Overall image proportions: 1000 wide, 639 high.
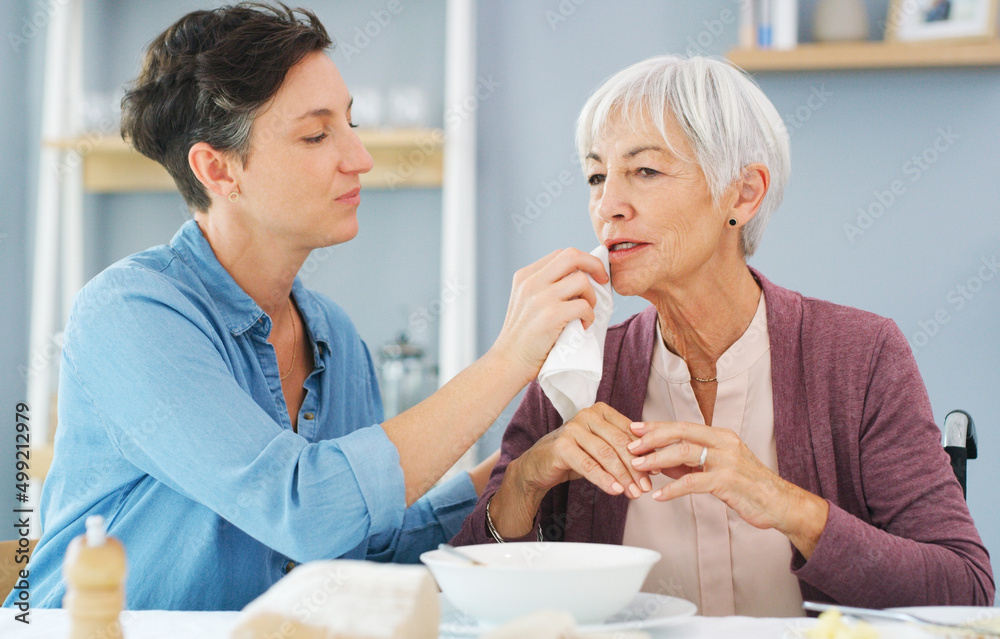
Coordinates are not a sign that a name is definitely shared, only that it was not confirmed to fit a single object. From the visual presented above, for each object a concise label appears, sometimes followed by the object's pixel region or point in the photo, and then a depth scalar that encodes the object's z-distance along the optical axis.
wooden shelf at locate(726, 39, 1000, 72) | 2.69
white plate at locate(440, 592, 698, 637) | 0.89
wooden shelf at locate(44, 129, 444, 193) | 3.07
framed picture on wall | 2.68
